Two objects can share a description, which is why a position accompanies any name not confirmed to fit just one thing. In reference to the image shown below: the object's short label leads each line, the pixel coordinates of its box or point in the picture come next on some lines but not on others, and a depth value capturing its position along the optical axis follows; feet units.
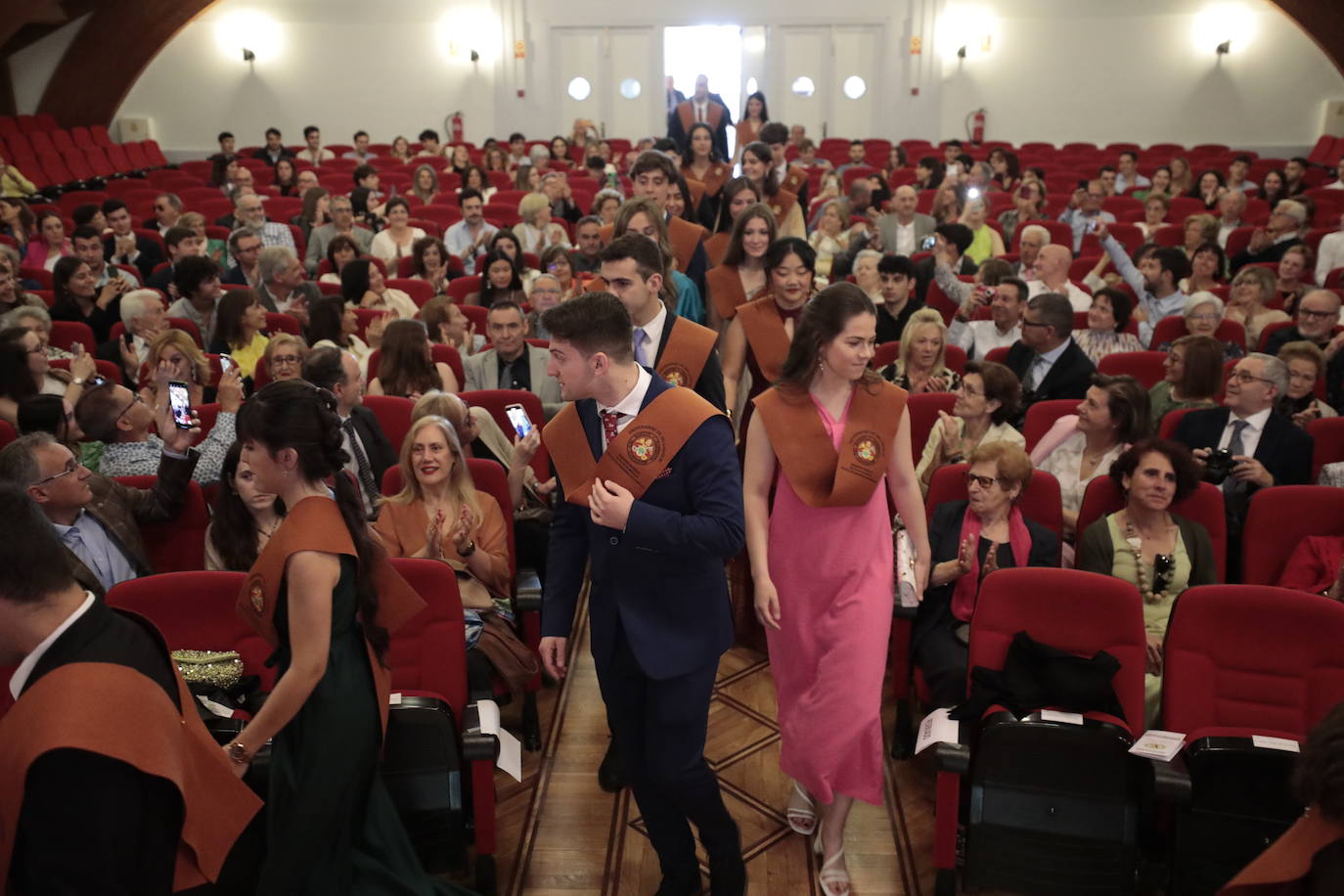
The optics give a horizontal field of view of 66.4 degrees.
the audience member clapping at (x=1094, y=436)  11.56
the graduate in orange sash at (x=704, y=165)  21.03
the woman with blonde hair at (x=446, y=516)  10.20
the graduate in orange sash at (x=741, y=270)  13.79
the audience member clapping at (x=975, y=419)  12.03
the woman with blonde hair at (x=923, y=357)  14.08
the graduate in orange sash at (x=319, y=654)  6.23
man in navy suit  6.95
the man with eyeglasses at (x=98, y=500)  8.58
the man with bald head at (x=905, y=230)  24.34
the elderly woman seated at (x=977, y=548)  10.13
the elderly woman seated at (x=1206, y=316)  16.61
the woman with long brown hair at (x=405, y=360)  13.75
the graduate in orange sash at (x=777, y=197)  18.81
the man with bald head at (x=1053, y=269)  17.52
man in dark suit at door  30.30
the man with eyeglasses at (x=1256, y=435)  12.10
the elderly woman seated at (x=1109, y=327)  16.55
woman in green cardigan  10.06
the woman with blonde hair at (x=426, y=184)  30.48
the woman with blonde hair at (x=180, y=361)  13.34
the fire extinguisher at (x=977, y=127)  48.42
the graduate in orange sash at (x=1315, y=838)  4.99
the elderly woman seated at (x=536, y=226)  23.61
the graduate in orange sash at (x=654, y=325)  10.25
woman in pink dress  8.24
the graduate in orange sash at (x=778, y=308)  12.02
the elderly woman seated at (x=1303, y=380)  13.88
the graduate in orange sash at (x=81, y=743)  4.83
